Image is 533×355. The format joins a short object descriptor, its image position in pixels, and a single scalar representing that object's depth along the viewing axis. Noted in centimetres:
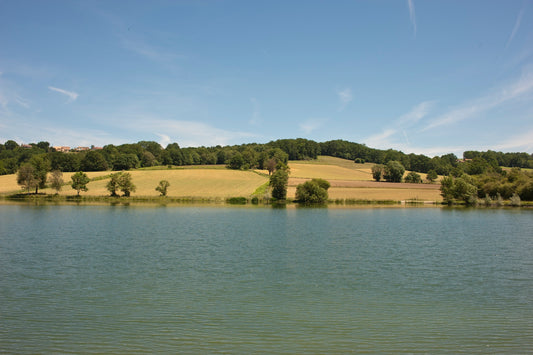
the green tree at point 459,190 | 7838
